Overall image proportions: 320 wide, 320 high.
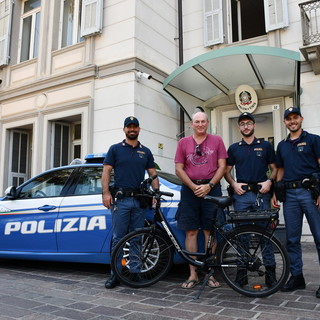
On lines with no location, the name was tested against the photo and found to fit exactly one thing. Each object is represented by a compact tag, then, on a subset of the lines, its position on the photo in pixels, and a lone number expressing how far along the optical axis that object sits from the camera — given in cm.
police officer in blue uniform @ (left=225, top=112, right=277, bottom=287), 373
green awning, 689
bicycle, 335
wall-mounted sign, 844
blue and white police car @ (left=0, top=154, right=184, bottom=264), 424
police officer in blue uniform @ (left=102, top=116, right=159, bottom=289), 387
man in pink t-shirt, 375
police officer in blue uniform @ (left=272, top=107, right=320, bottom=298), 351
